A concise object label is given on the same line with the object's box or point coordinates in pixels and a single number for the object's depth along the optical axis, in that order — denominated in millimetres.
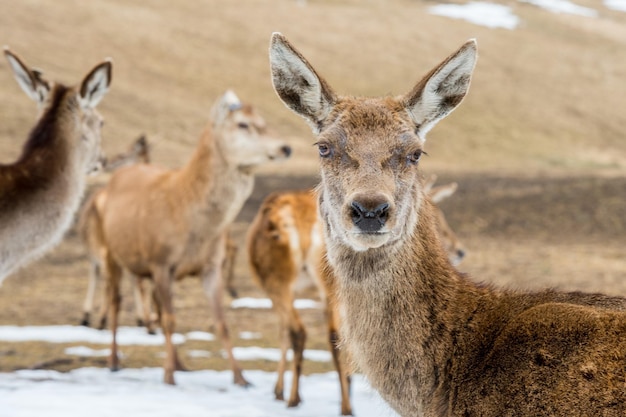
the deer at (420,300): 7902
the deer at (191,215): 18750
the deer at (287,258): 17234
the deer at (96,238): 24094
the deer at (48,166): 16234
